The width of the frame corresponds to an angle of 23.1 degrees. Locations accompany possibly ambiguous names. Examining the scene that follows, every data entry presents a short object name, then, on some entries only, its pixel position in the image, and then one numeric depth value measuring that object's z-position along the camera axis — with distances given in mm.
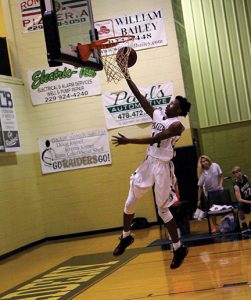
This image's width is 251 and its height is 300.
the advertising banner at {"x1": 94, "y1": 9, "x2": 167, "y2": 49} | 14562
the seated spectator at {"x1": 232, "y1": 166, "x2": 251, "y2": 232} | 11031
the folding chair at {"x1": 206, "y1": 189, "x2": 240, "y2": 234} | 11430
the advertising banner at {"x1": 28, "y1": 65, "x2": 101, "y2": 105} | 14875
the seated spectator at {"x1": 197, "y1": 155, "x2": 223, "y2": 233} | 12453
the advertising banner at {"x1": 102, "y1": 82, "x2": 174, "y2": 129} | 14578
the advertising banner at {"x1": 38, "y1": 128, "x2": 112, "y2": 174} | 14867
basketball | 7215
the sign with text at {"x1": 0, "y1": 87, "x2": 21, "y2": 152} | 13562
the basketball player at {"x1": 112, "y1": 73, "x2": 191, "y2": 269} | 6863
